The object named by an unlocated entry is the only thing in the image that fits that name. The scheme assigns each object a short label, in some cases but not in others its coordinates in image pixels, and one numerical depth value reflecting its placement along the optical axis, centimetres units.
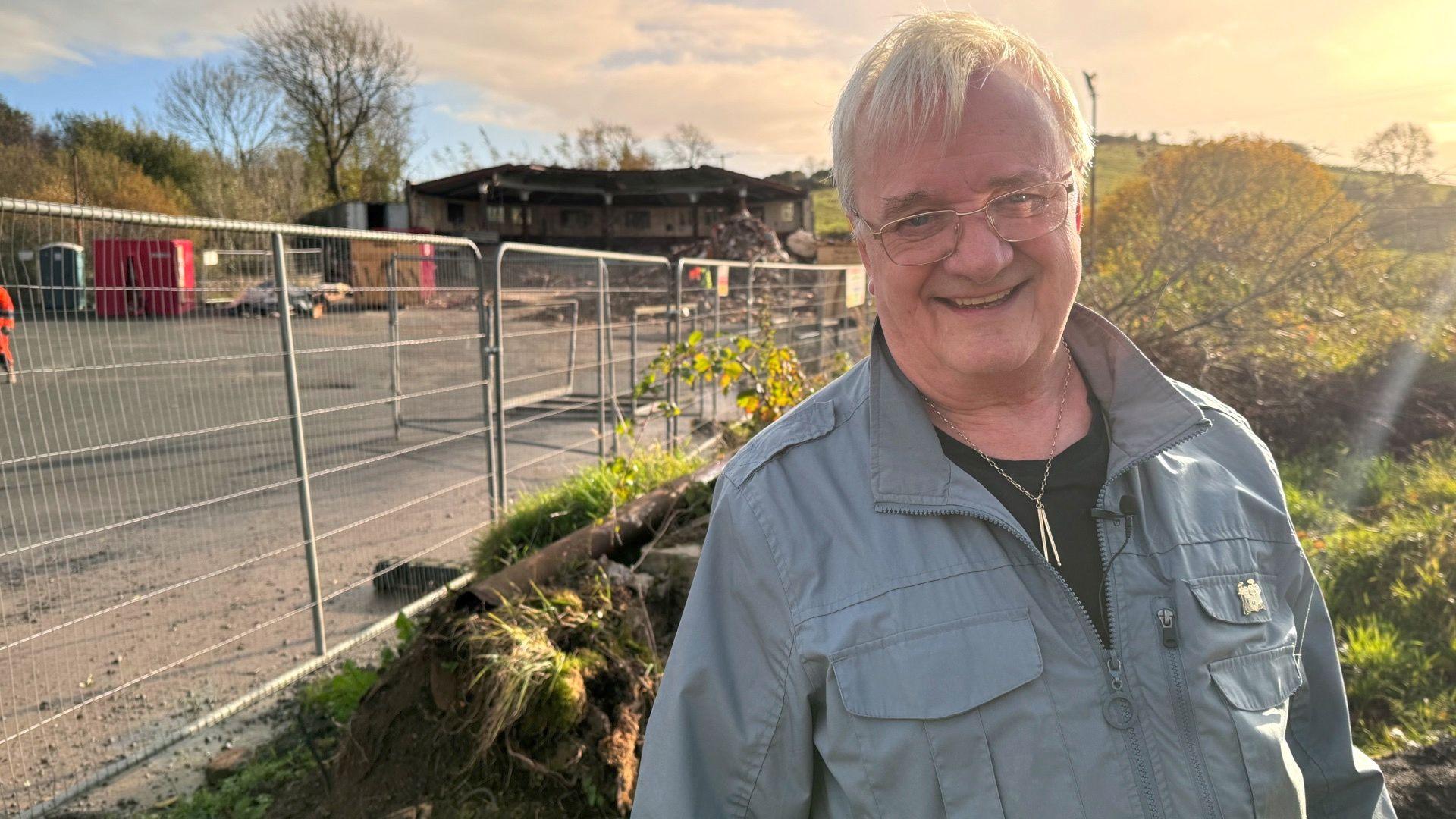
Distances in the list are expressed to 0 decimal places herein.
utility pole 1080
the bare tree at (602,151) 5462
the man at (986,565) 135
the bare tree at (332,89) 4788
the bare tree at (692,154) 5625
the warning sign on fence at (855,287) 1293
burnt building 3831
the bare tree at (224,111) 4478
